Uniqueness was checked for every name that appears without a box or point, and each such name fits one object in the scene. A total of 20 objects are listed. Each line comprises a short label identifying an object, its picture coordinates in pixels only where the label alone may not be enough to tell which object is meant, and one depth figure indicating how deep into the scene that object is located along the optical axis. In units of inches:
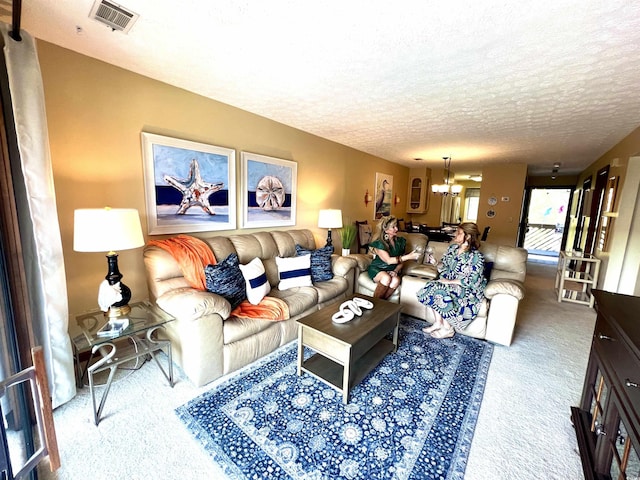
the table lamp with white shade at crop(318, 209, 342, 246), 159.9
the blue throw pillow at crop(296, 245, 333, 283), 128.5
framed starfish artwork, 101.0
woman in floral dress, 107.3
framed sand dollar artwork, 132.8
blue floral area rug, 57.1
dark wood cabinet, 41.4
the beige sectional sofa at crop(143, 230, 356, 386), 78.0
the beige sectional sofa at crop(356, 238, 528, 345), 105.1
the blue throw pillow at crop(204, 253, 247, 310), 90.4
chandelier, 228.4
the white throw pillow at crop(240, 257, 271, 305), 100.1
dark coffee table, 76.2
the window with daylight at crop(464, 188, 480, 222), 439.2
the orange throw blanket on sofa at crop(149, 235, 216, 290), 94.0
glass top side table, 68.2
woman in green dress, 130.0
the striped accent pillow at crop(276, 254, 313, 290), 119.0
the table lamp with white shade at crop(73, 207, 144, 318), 67.7
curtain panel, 59.1
